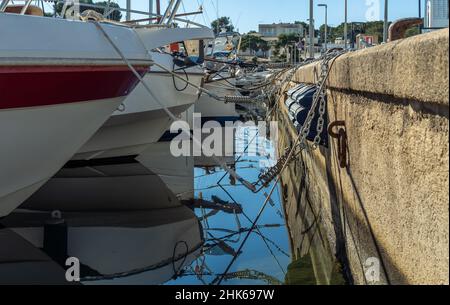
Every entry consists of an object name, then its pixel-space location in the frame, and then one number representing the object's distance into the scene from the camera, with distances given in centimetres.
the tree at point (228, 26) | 3142
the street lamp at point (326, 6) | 2437
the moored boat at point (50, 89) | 420
